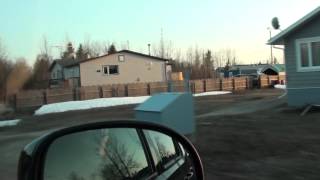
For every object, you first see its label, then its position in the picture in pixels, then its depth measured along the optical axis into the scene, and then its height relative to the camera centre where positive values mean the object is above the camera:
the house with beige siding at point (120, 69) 34.42 +1.49
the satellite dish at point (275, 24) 14.88 +2.38
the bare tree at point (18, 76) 28.04 +0.99
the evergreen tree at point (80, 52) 59.62 +6.30
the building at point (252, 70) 38.43 +1.06
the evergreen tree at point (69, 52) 57.67 +6.09
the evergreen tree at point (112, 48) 59.64 +6.48
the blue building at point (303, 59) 12.72 +0.64
